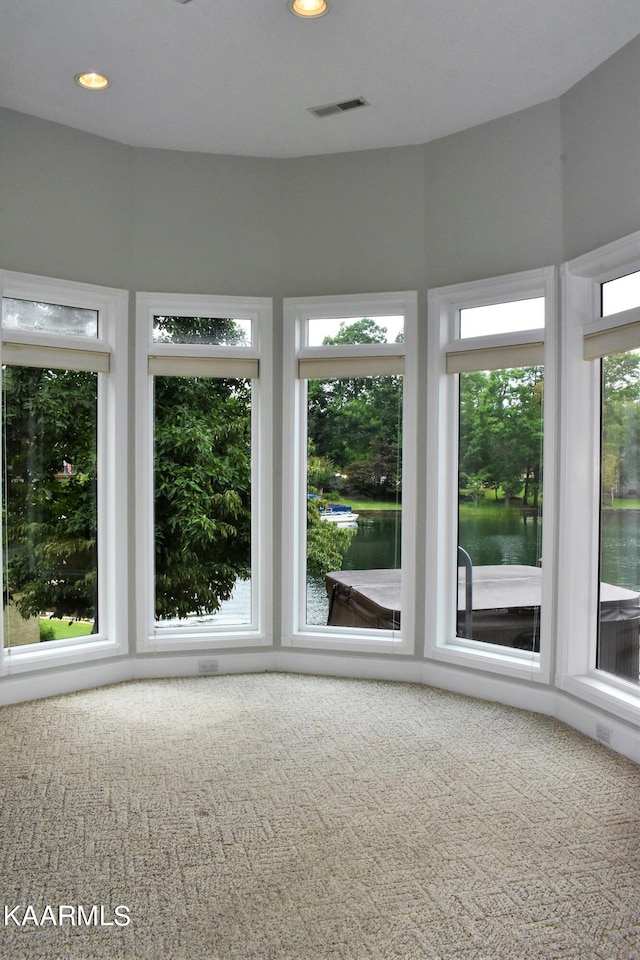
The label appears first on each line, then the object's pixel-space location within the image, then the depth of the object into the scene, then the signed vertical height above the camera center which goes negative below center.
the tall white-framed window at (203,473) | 4.59 -0.03
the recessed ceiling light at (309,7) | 3.04 +1.92
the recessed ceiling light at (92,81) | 3.64 +1.94
